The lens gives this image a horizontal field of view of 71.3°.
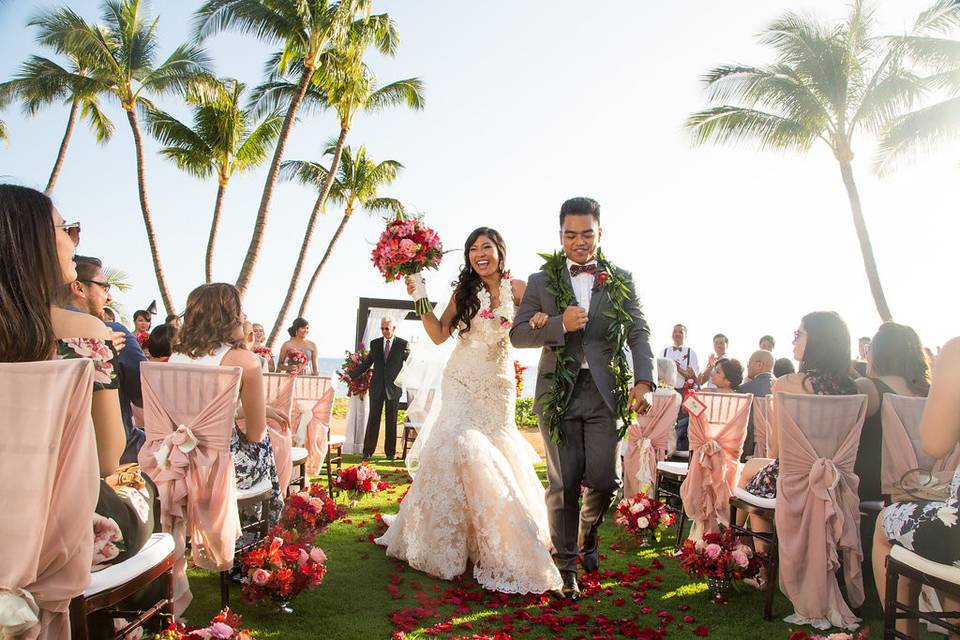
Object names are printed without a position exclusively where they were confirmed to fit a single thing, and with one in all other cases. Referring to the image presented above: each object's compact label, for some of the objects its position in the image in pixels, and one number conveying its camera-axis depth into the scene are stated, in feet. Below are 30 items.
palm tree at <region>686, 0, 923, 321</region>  51.13
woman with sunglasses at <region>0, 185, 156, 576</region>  6.41
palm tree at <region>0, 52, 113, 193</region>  61.26
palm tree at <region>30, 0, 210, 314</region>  58.39
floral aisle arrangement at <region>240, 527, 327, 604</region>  12.16
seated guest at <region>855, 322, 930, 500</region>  13.83
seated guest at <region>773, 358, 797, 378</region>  24.07
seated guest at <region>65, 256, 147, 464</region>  13.02
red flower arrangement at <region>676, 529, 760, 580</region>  14.03
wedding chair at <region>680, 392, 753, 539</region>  17.95
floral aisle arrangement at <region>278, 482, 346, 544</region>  15.57
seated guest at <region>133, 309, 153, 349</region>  30.31
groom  14.10
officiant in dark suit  38.88
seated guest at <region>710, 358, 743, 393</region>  22.39
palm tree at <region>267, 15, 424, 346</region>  58.44
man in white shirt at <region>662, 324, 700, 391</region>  38.70
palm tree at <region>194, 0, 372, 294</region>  51.37
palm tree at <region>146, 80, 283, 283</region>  64.54
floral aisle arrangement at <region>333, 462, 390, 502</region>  21.26
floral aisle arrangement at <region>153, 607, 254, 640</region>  6.80
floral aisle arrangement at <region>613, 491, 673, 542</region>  18.81
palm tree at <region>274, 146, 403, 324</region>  80.69
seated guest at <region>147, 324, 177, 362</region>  17.21
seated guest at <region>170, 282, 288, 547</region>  13.10
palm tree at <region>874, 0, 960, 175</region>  49.03
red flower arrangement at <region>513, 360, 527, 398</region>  22.94
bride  14.60
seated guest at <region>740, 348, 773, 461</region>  23.98
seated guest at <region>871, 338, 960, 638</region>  8.43
